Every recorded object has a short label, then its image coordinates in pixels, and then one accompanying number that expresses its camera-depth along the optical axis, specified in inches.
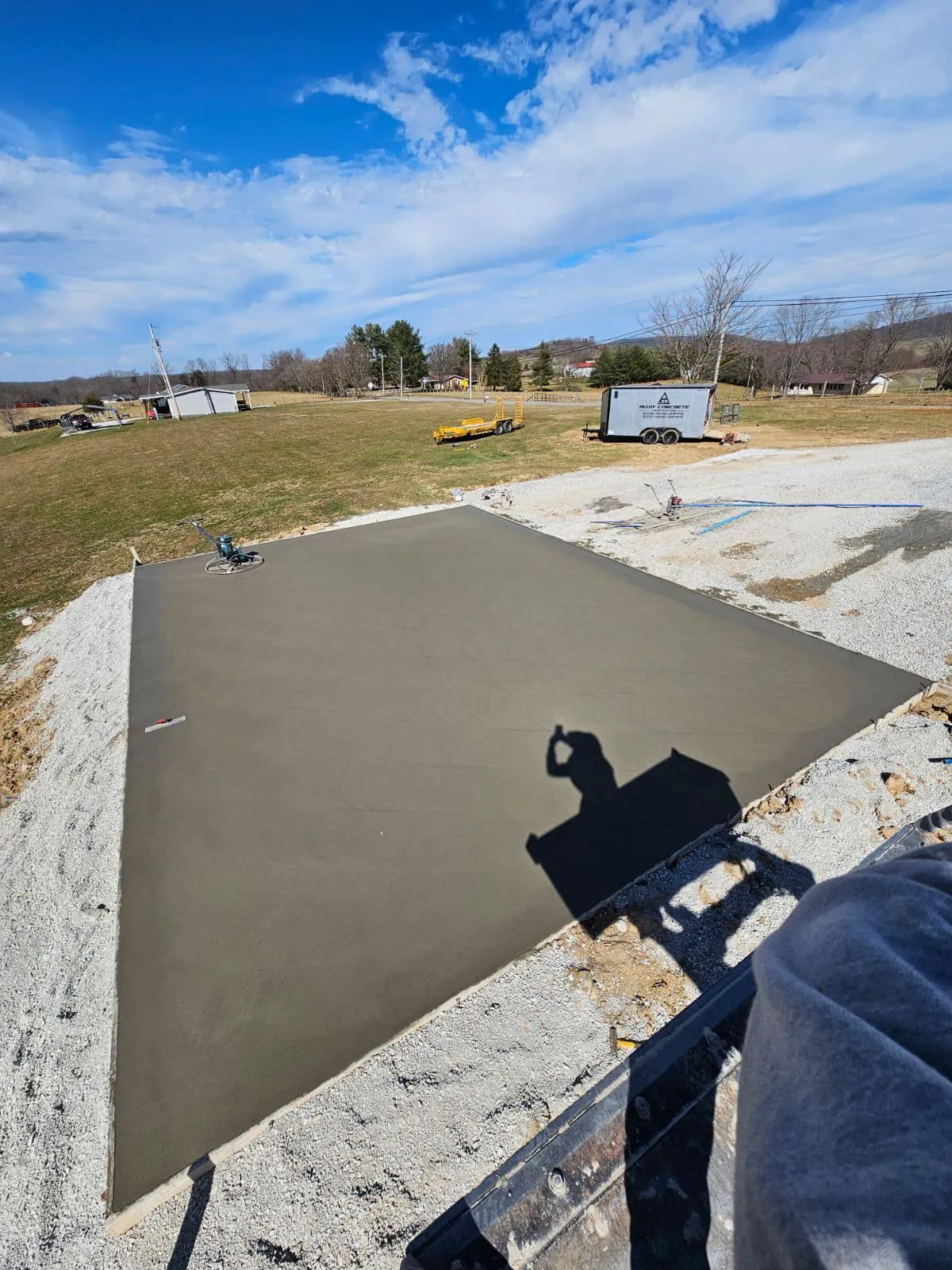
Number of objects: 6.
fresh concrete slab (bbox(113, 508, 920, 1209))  116.8
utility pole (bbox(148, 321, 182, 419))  1601.4
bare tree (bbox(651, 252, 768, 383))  1284.4
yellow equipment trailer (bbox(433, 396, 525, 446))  877.2
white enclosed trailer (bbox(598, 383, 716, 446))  708.7
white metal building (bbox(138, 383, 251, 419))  1915.6
